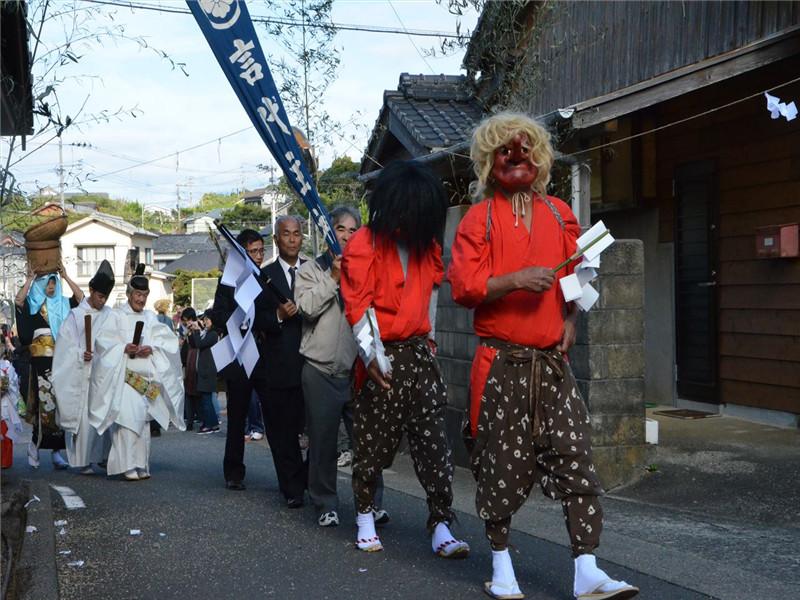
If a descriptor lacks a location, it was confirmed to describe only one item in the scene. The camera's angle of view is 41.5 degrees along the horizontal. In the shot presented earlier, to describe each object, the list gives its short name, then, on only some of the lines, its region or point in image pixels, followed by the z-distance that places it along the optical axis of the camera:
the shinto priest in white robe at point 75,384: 9.77
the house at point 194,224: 96.19
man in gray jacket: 6.53
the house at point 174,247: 70.14
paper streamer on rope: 7.89
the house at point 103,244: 57.75
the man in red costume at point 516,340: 4.71
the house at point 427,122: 12.14
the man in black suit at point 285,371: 7.38
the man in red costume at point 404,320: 5.62
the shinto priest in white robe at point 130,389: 9.34
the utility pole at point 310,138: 12.62
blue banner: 7.23
